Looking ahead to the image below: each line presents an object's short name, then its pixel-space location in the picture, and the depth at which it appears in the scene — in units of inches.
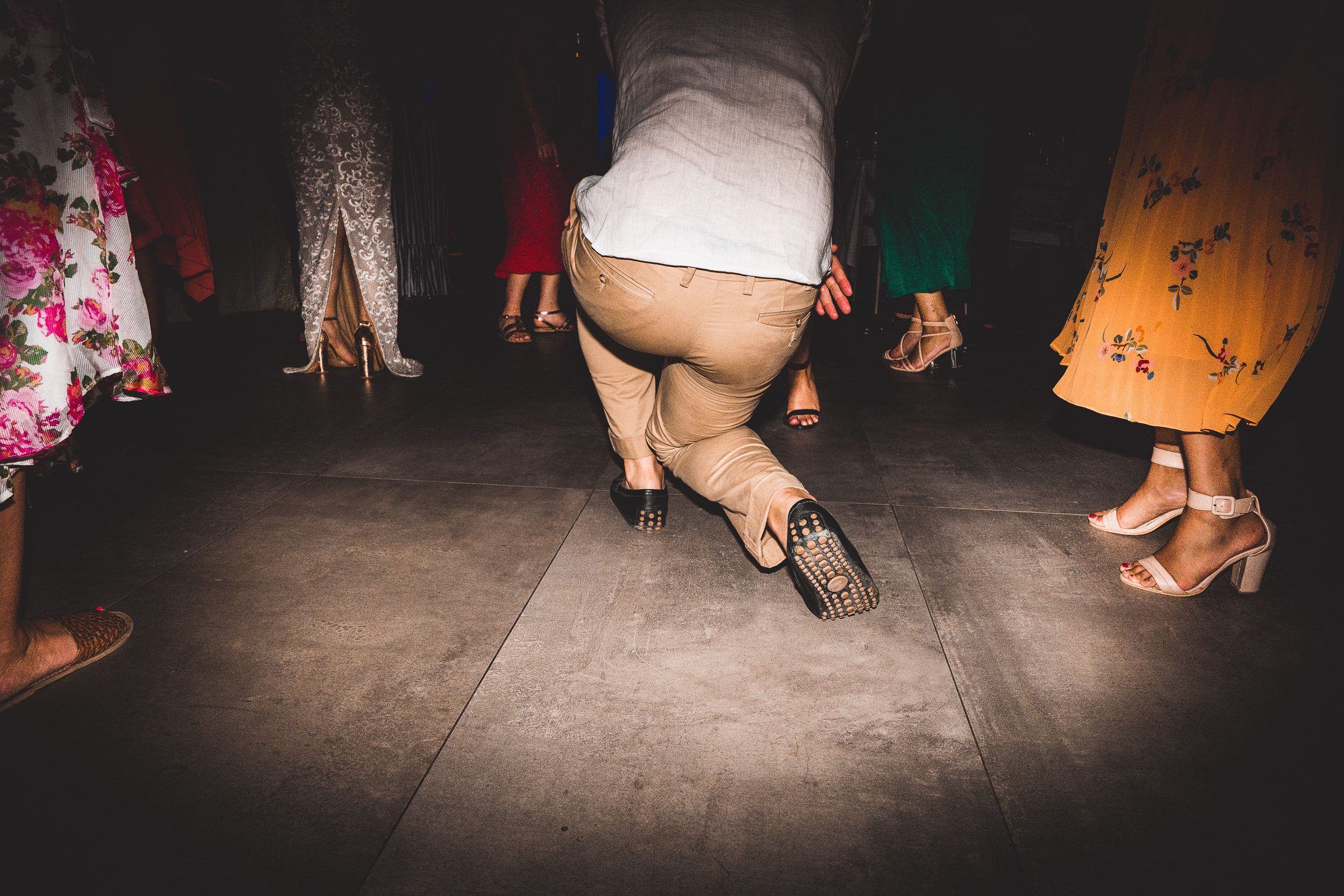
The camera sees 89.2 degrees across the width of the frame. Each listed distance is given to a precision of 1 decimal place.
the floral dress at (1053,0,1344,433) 43.4
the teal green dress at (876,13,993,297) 113.8
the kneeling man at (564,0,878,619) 40.2
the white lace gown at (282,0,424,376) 98.0
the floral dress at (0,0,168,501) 35.2
